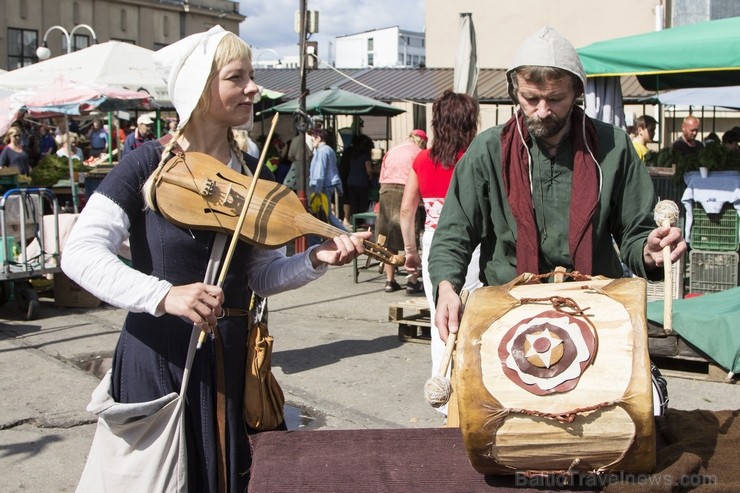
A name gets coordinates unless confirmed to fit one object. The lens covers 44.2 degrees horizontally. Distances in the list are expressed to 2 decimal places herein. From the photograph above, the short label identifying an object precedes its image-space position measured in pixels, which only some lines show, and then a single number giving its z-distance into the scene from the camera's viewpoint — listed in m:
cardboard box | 8.79
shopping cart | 8.17
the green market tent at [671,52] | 7.82
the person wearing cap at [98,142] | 20.94
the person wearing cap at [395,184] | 9.05
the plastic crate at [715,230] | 8.23
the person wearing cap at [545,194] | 2.57
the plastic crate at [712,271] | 8.15
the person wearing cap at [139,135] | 15.55
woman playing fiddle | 2.46
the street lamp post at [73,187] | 11.30
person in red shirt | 5.68
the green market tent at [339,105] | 15.51
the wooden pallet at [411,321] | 7.27
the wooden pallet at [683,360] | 5.99
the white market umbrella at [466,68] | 8.90
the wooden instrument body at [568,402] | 1.97
